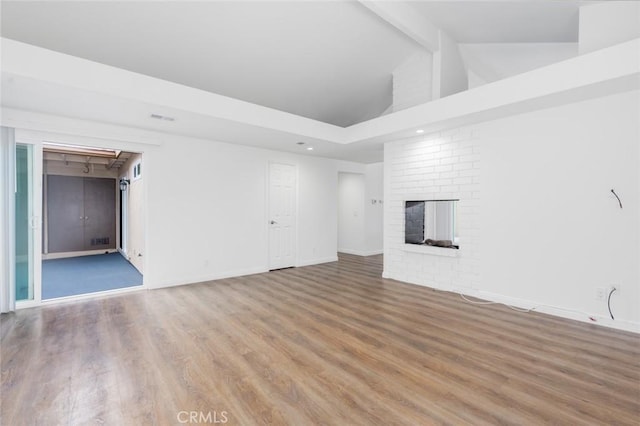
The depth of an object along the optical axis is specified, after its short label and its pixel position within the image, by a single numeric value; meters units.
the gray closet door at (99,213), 8.35
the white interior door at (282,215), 6.16
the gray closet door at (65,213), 7.79
